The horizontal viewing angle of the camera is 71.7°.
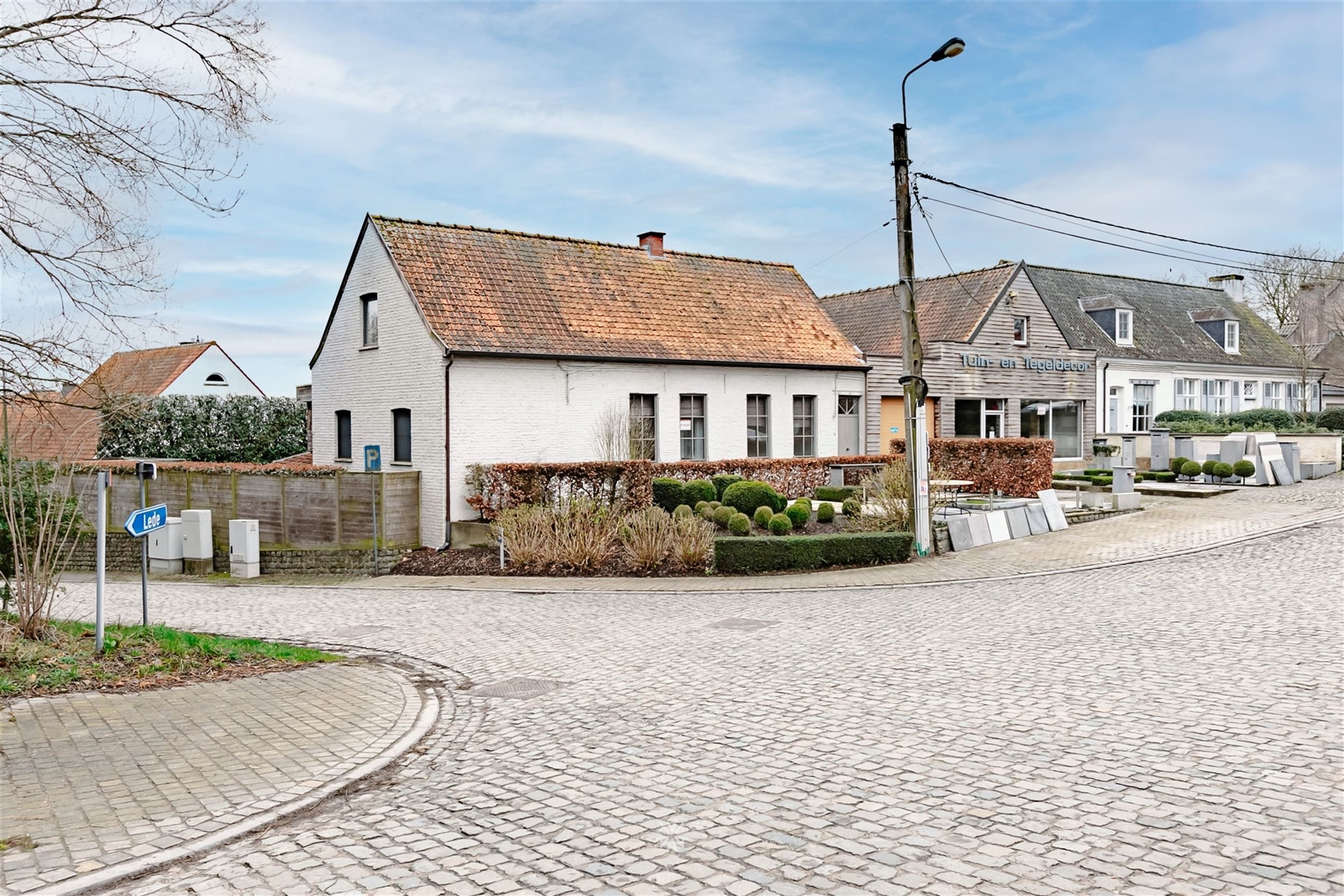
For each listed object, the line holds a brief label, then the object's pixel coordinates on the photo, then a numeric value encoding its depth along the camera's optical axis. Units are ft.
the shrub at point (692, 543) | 52.08
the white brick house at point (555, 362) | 65.62
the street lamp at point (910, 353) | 52.75
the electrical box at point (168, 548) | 65.57
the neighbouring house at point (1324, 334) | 154.61
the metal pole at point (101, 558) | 30.30
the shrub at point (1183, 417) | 123.65
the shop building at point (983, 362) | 92.43
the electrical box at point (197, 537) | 64.59
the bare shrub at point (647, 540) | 52.24
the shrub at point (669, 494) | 65.41
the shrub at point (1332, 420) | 128.88
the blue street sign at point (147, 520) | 32.68
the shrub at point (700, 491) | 65.31
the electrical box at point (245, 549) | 62.13
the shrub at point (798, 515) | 58.95
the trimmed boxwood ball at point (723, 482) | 69.36
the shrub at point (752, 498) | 62.39
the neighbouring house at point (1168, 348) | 122.83
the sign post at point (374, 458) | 71.31
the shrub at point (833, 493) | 73.82
